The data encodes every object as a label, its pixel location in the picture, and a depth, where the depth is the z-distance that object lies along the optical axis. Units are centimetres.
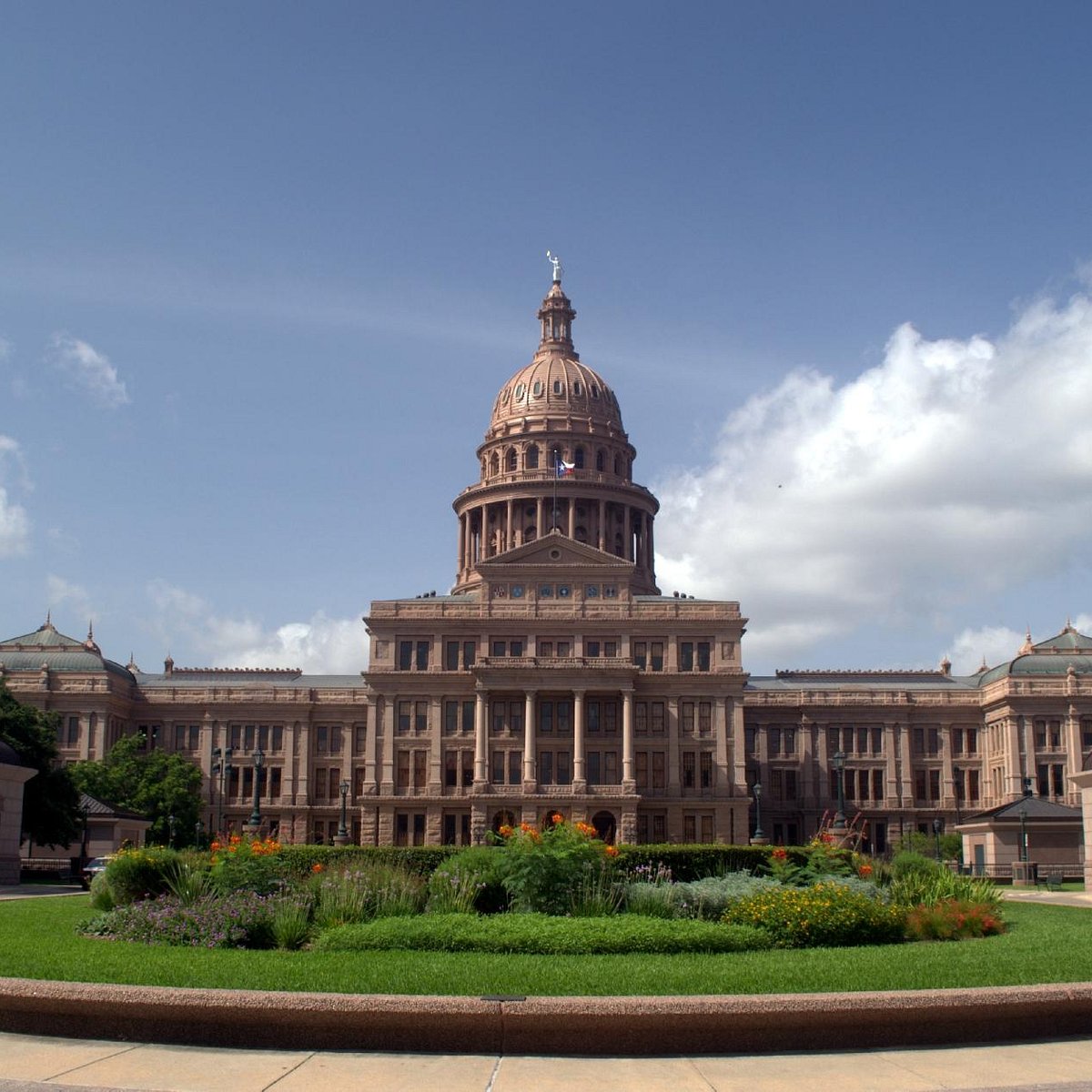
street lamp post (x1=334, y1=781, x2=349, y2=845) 6879
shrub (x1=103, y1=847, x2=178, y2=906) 2870
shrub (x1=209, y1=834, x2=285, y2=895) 2600
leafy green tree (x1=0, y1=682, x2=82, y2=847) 6088
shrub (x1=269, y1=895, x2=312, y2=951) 2258
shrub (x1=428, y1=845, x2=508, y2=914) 2667
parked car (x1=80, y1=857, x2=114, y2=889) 5001
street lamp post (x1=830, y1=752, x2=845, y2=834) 6226
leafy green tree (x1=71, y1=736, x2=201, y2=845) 8981
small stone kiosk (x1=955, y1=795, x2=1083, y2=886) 5897
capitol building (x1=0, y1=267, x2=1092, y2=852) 9369
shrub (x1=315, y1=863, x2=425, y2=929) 2488
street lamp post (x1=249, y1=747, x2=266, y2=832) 5898
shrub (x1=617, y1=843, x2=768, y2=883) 3697
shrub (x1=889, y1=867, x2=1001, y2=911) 2760
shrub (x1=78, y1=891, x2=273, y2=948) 2292
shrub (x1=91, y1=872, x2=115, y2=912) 2825
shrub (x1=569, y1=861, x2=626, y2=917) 2595
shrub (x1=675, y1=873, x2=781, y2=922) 2652
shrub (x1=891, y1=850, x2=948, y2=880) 3336
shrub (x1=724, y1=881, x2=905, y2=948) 2339
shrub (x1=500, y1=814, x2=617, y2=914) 2658
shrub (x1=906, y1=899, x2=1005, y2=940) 2461
